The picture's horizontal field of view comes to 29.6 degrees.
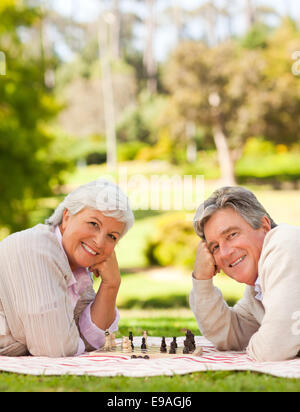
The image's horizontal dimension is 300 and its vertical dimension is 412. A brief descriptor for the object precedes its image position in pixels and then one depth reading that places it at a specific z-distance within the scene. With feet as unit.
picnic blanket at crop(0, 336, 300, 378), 10.53
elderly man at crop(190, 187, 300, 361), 11.40
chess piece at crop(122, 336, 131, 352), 13.57
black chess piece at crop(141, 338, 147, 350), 13.97
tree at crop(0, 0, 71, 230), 45.47
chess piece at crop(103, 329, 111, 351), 13.80
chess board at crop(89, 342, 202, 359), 12.87
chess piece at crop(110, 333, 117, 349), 14.06
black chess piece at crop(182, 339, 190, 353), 13.37
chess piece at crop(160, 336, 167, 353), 13.44
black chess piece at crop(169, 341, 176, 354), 13.21
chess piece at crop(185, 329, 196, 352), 13.50
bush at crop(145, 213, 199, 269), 55.98
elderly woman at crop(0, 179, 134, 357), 12.28
